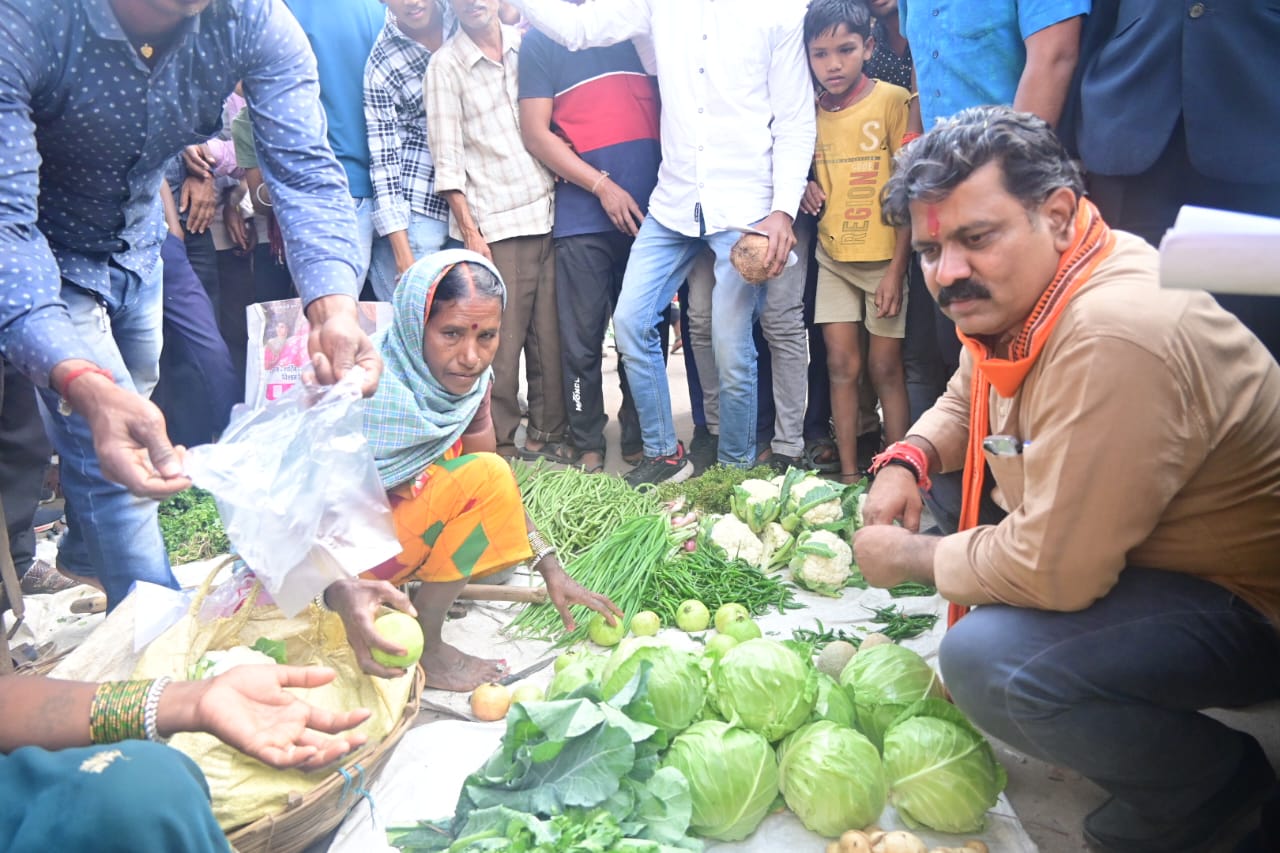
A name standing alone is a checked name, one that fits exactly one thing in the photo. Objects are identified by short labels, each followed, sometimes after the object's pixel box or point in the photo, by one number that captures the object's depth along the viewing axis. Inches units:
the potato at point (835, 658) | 94.7
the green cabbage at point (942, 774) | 71.4
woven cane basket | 70.2
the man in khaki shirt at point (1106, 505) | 61.2
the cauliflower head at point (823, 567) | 121.5
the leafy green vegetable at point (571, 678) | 83.0
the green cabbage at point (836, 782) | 71.1
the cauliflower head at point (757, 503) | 133.6
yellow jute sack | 70.6
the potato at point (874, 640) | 96.1
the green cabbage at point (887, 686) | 80.1
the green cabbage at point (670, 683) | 77.7
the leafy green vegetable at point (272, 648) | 86.1
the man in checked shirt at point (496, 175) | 161.2
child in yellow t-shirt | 147.8
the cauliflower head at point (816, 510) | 130.7
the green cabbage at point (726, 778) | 72.2
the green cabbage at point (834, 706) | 80.4
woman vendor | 102.0
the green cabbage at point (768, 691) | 78.2
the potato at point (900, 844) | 66.5
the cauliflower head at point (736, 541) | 130.3
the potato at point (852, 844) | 67.9
